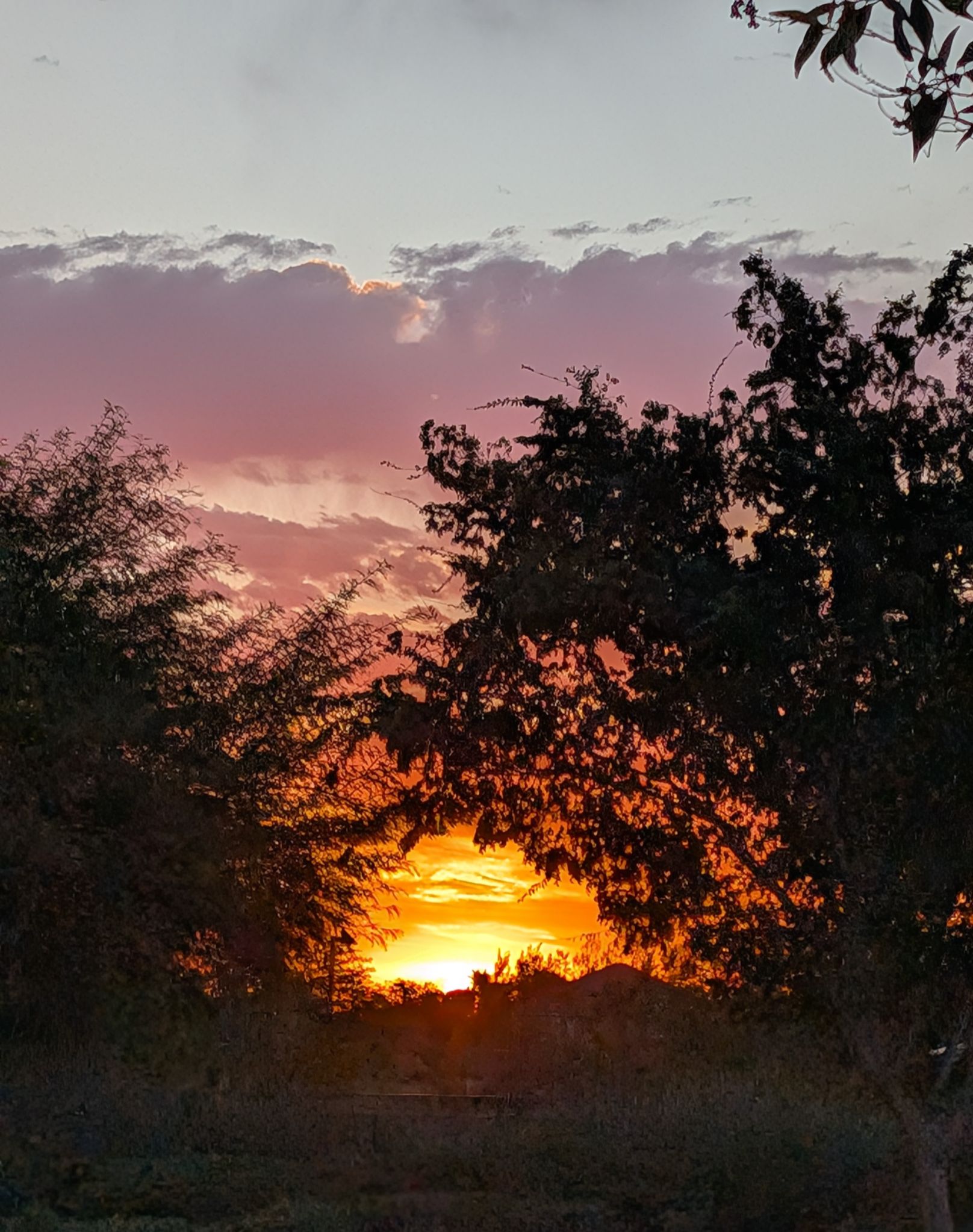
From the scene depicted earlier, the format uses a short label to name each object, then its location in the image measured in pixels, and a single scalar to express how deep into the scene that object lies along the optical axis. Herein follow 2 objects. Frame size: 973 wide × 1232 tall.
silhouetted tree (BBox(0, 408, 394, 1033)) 22.88
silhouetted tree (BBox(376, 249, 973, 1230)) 15.53
